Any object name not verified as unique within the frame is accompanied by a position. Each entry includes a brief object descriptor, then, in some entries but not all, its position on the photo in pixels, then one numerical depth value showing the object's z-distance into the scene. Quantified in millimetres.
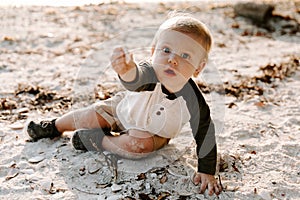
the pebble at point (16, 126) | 2774
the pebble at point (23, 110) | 3005
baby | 2129
